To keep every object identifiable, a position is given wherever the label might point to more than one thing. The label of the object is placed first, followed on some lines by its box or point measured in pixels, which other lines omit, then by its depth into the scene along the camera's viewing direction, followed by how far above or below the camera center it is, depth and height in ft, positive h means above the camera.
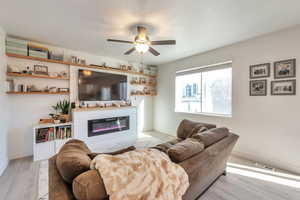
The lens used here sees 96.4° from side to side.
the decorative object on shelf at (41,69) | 10.08 +2.27
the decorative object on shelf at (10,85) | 8.92 +0.97
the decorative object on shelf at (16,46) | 8.85 +3.60
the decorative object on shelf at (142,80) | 16.02 +2.28
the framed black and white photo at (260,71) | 8.82 +1.94
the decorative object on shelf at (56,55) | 10.45 +3.48
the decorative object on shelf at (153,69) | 17.08 +3.84
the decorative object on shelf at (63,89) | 10.93 +0.80
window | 11.34 +0.89
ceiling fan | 7.30 +3.14
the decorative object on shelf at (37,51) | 9.63 +3.55
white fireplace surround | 10.58 -2.86
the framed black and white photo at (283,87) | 7.92 +0.72
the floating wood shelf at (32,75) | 8.96 +1.72
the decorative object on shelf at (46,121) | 9.96 -1.64
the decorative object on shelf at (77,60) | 11.46 +3.38
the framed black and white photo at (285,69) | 7.88 +1.84
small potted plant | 10.50 -0.81
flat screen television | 11.86 +1.25
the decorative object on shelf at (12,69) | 9.05 +2.09
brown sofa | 2.79 -1.95
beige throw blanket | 2.87 -1.84
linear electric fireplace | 11.34 -2.40
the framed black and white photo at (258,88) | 8.96 +0.78
